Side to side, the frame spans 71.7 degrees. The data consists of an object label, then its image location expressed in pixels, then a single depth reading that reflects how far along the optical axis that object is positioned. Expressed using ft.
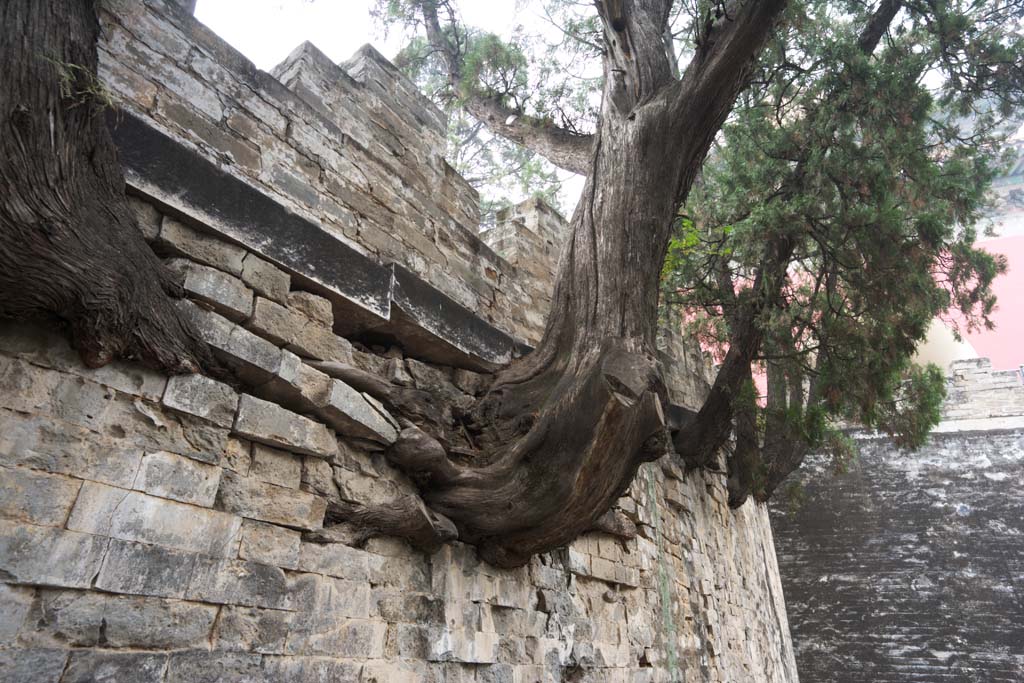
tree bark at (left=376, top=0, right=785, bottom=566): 10.11
